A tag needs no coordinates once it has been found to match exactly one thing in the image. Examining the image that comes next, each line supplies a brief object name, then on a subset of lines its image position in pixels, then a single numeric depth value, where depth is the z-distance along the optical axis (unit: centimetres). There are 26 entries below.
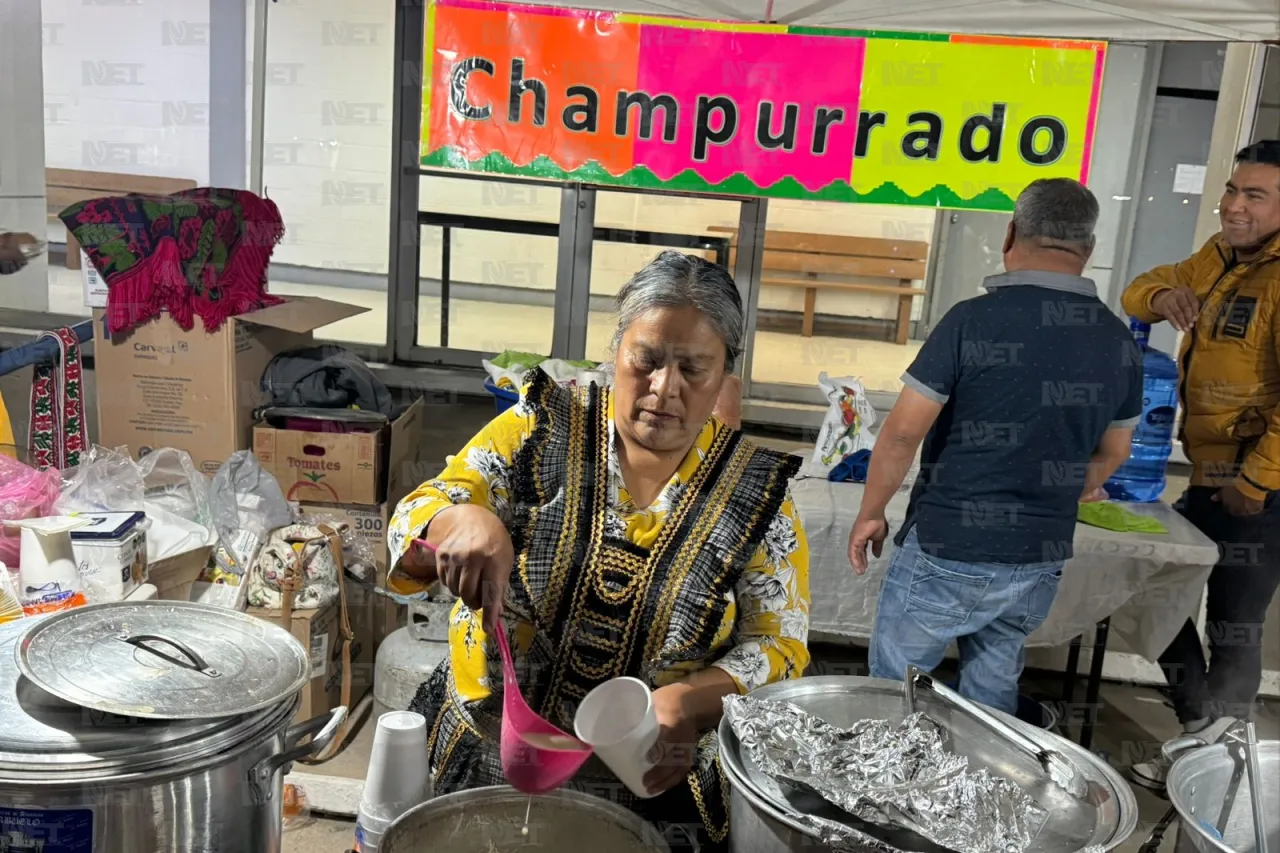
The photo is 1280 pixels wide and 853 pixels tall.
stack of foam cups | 122
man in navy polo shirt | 220
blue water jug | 315
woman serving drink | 138
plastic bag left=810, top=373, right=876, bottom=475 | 320
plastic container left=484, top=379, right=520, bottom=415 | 323
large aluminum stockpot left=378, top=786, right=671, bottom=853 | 107
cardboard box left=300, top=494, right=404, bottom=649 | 316
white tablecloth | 277
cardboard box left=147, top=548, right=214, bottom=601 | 227
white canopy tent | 261
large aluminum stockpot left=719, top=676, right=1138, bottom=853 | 91
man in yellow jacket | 260
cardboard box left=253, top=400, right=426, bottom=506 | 312
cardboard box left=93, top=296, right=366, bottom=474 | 311
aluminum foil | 92
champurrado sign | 375
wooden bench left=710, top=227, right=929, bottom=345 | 496
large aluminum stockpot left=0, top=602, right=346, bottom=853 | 93
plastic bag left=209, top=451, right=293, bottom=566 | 268
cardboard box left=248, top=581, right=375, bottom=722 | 271
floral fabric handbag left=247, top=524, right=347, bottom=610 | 269
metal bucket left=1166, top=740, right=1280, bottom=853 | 111
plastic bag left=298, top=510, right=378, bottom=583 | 293
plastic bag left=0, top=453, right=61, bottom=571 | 194
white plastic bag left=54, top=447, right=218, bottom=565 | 228
